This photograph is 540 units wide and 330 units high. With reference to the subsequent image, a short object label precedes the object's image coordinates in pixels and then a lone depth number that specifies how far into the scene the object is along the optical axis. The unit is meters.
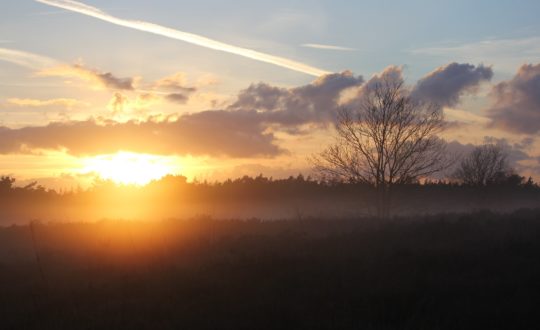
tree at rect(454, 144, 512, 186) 71.31
